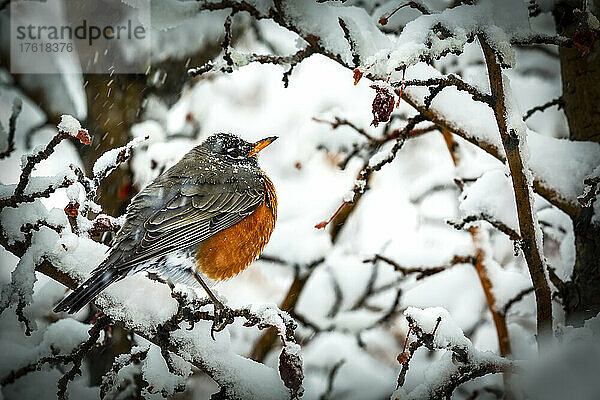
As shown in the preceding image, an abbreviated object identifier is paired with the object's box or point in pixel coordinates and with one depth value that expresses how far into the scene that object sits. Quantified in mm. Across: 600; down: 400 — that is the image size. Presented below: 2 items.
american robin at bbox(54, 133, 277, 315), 4531
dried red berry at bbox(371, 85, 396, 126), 3000
